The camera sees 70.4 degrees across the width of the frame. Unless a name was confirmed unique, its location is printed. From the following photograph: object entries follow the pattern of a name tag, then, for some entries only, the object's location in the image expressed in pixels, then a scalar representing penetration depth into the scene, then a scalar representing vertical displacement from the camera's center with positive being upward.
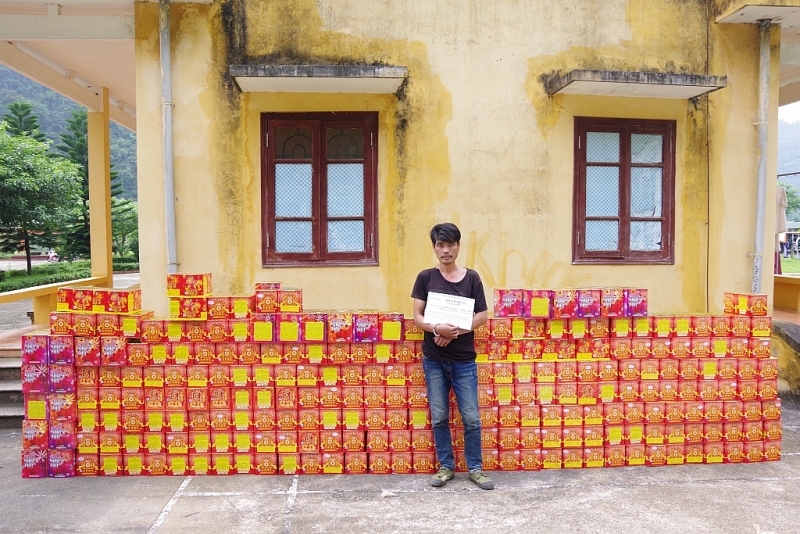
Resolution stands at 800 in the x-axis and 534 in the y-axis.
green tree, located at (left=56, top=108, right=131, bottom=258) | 25.55 +2.44
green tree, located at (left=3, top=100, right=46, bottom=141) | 25.02 +5.86
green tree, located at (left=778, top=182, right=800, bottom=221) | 46.22 +3.99
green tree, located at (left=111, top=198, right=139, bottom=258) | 28.34 +1.47
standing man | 4.07 -0.82
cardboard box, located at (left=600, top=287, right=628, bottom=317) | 4.49 -0.43
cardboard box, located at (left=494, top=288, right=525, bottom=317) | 4.45 -0.42
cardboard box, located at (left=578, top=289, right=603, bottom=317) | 4.46 -0.43
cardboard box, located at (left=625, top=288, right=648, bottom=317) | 4.51 -0.43
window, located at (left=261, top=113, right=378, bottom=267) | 5.95 +0.63
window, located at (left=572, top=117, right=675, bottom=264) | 6.22 +0.63
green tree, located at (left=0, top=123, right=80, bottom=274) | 16.27 +1.95
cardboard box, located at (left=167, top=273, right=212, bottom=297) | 4.35 -0.27
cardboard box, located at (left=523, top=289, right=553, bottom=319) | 4.43 -0.42
